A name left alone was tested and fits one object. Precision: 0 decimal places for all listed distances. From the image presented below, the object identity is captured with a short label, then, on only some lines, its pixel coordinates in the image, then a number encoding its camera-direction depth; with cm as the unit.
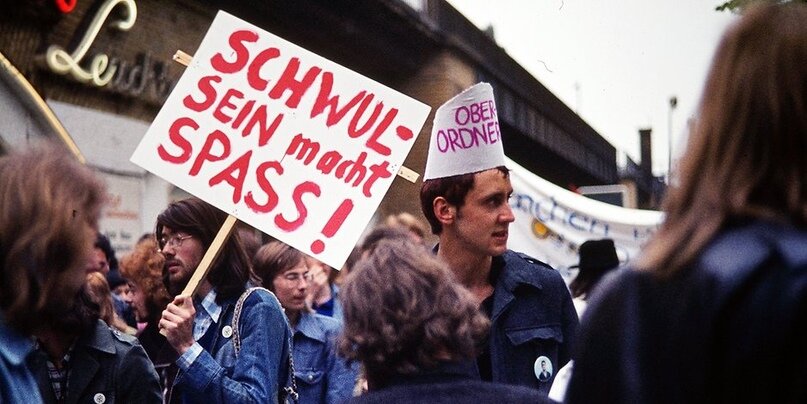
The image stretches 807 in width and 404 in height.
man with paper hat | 352
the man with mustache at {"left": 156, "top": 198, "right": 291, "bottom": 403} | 345
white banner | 764
